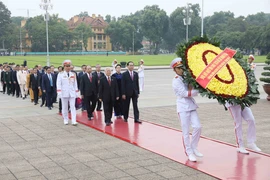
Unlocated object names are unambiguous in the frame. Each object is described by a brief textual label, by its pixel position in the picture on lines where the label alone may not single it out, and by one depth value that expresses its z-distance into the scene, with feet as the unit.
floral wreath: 19.66
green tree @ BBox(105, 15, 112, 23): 445.78
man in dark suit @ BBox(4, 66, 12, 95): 62.73
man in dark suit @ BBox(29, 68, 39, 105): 49.19
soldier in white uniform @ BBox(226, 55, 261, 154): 22.25
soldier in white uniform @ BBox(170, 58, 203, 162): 20.74
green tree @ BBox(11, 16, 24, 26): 550.36
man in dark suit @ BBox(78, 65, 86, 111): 41.52
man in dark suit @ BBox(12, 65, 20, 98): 59.98
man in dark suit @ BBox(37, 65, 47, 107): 47.14
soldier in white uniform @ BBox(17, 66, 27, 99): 56.13
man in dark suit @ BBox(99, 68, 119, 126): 33.35
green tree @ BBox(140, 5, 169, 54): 348.65
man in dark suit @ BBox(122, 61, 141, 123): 33.42
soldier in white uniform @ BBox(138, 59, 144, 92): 63.33
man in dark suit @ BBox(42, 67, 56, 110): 44.73
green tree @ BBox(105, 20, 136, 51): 346.54
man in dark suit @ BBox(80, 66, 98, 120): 37.11
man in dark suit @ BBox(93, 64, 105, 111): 37.65
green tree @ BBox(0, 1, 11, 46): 317.22
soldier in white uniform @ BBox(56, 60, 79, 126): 33.71
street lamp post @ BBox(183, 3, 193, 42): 135.46
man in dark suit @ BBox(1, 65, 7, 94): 64.80
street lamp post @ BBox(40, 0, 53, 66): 113.94
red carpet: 19.20
